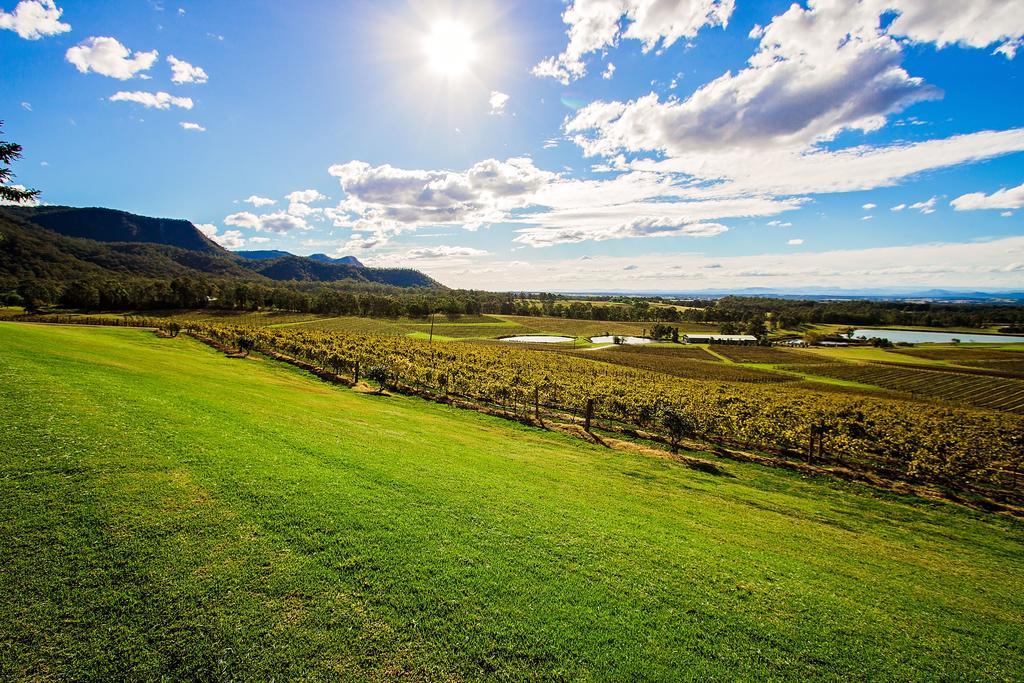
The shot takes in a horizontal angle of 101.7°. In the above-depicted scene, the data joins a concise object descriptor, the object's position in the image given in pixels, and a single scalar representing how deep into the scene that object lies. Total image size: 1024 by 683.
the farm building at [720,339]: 142.25
